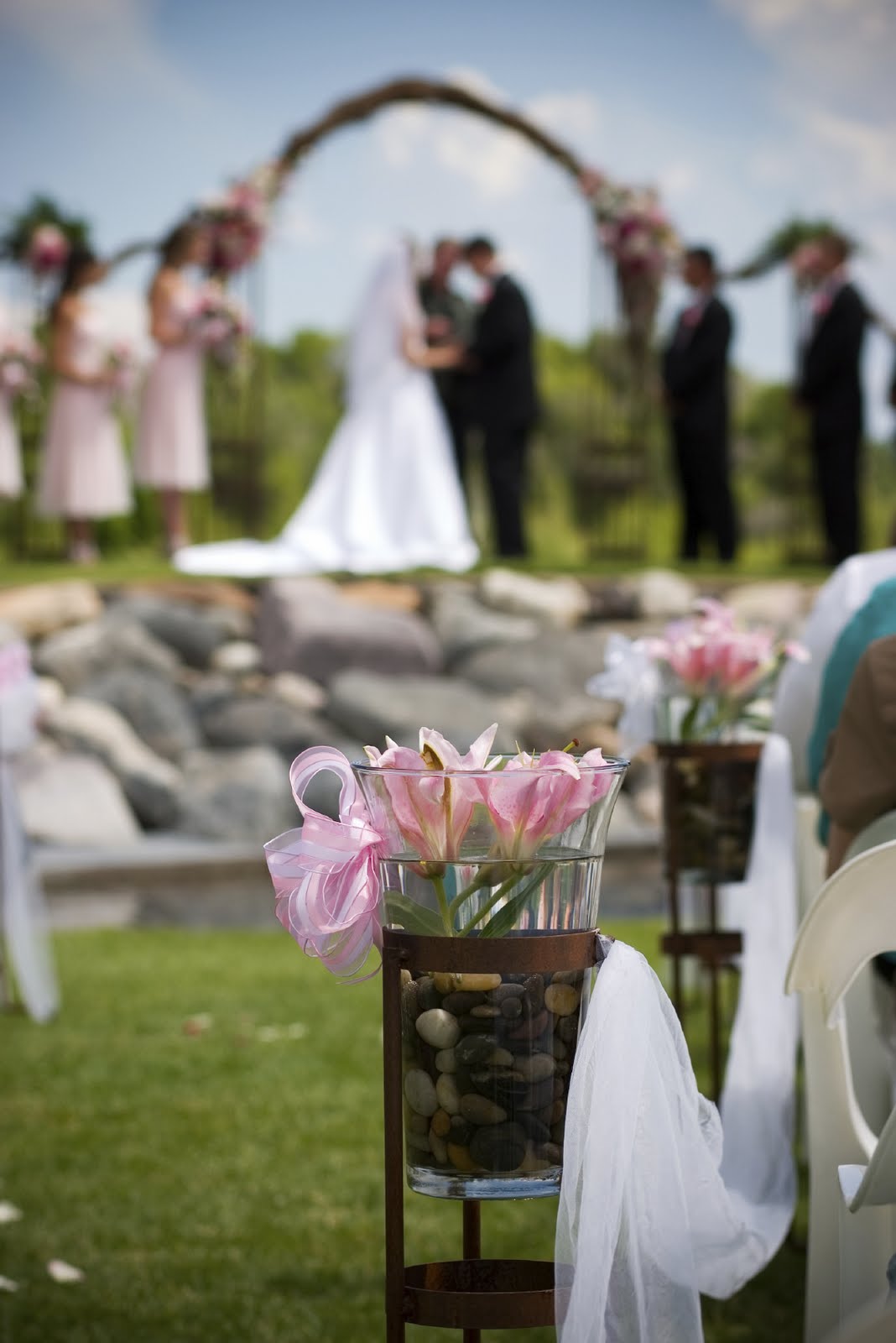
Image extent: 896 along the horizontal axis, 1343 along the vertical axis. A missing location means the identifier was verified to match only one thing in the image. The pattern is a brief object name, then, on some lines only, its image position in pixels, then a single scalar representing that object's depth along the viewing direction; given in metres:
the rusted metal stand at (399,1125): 3.33
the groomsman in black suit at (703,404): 22.34
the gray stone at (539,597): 20.83
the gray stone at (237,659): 20.19
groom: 22.34
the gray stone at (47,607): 19.64
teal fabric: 5.57
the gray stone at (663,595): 20.84
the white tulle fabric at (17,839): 9.79
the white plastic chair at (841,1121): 4.02
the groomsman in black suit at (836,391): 21.64
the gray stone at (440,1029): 3.37
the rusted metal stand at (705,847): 6.61
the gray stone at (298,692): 19.42
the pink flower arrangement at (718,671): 6.64
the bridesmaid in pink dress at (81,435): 22.39
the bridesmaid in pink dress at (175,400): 22.36
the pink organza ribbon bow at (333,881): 3.49
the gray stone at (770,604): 20.27
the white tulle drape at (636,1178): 3.29
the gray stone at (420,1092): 3.42
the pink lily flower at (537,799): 3.31
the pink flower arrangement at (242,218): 22.78
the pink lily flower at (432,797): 3.32
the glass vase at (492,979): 3.34
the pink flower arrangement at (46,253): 22.98
